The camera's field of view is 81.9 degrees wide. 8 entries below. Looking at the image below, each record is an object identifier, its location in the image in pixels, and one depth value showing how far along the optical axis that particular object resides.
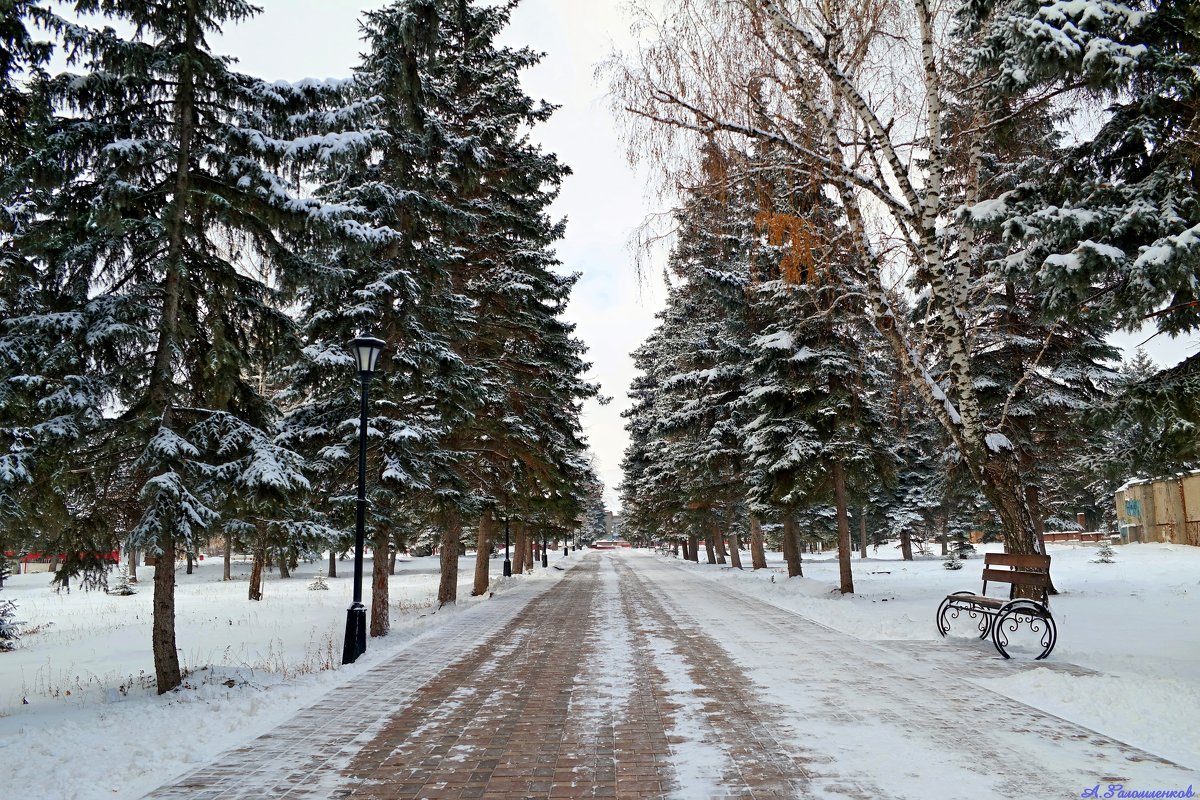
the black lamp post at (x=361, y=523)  9.99
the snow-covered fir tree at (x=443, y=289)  13.23
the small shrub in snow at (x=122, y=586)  33.19
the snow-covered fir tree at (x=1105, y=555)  28.76
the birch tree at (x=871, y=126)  10.46
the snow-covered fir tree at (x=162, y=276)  8.34
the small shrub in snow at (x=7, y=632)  15.80
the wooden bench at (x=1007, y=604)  9.03
